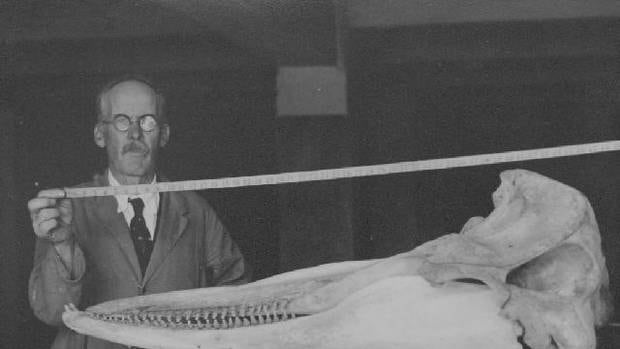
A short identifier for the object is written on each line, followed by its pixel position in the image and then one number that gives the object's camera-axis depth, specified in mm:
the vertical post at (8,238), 2492
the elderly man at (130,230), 2443
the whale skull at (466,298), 1928
